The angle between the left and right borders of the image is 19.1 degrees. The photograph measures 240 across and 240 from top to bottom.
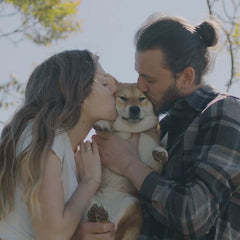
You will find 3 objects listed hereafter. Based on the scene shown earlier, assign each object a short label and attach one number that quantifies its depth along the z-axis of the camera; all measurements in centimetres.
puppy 393
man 354
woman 349
